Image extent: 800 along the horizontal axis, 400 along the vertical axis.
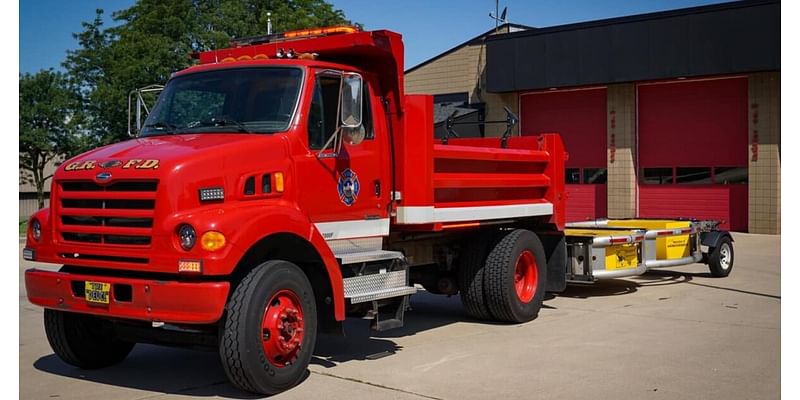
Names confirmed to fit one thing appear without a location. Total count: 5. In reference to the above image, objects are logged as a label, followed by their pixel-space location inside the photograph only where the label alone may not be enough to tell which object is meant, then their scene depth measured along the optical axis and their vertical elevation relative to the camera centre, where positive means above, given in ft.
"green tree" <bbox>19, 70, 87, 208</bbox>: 122.93 +10.73
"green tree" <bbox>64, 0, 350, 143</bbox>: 96.53 +18.25
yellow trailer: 42.75 -2.60
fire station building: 78.18 +8.66
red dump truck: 21.97 -0.58
